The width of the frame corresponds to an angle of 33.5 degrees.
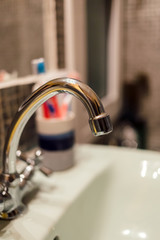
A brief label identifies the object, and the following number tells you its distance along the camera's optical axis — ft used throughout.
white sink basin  1.38
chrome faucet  1.13
